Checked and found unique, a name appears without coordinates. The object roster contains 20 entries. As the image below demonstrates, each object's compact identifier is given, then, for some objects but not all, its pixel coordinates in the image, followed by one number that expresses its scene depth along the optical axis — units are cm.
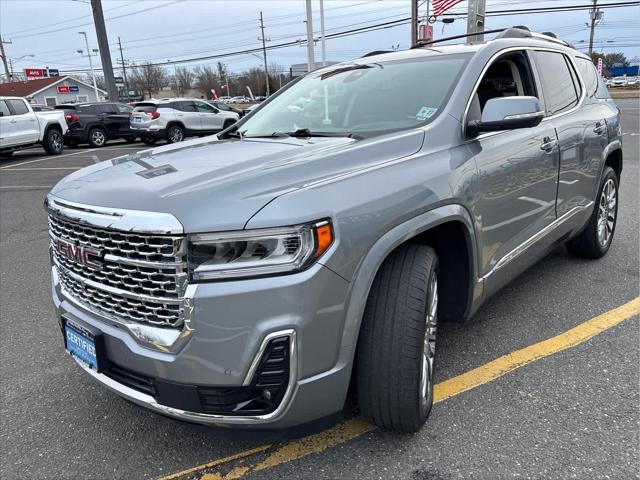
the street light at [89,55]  5390
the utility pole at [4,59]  5052
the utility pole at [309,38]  1728
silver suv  180
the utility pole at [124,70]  7656
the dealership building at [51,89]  5397
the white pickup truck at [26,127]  1456
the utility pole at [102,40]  2375
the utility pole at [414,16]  2320
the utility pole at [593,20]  6097
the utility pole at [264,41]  6282
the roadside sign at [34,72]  6781
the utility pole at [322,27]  2408
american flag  1712
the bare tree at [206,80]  8712
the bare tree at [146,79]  8300
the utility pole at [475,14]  1186
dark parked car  1845
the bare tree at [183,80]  9004
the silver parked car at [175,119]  1825
